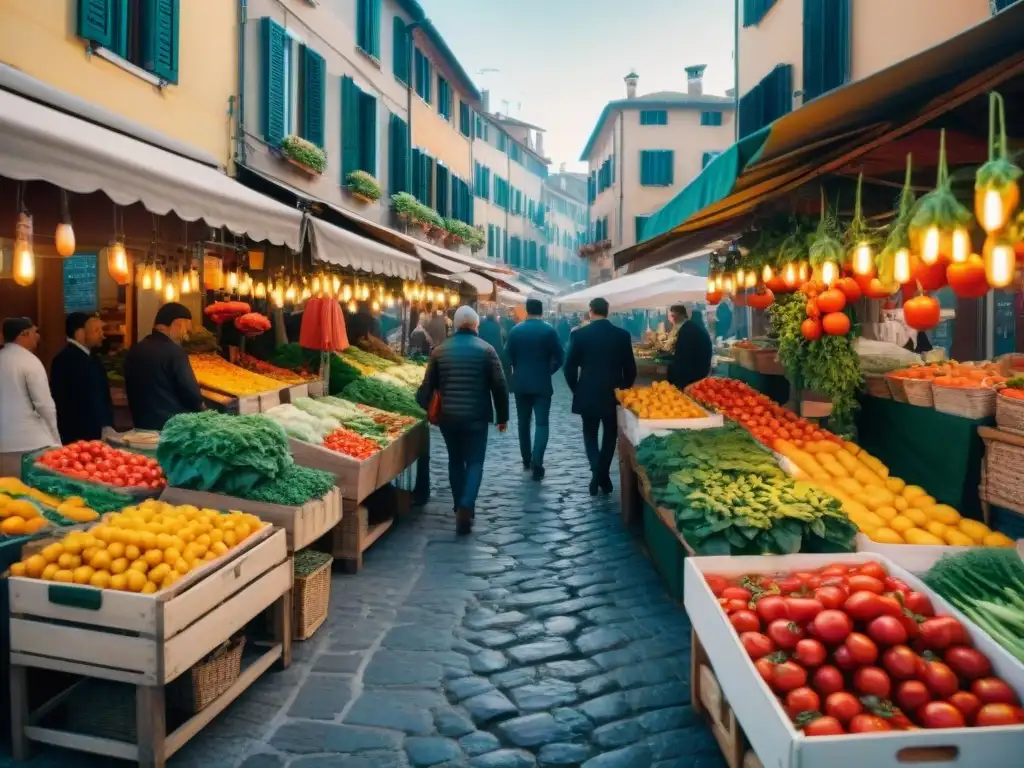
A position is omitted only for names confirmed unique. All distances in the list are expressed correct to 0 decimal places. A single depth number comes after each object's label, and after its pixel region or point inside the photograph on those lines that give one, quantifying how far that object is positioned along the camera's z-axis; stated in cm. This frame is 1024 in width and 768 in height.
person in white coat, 555
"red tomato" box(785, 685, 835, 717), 272
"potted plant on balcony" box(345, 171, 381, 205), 1460
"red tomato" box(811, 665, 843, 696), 283
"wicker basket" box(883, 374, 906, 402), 588
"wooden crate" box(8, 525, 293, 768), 329
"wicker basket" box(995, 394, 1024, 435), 464
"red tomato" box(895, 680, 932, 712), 272
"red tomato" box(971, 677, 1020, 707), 267
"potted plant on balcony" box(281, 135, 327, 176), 1166
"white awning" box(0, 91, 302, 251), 339
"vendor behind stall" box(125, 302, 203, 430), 648
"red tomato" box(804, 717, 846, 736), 254
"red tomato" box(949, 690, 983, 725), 264
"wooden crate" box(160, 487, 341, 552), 475
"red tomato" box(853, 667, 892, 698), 278
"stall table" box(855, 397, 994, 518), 505
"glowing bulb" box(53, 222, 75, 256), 427
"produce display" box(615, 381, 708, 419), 713
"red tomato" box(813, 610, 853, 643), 298
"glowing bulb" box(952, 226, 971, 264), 365
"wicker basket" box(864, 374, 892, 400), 621
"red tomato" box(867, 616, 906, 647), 293
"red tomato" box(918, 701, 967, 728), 256
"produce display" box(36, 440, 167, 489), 503
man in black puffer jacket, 724
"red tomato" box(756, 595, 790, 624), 324
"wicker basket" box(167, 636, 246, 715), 361
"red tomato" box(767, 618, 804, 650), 306
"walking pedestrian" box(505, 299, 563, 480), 956
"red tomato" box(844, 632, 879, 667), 288
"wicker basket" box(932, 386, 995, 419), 495
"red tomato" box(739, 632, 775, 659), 303
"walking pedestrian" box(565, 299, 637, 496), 859
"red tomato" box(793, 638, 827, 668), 292
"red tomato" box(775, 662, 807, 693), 283
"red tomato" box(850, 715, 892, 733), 257
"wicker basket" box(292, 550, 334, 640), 472
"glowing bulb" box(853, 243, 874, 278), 486
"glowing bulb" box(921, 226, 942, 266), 367
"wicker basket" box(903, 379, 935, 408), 552
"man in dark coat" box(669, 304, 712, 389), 1091
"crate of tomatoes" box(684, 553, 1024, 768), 243
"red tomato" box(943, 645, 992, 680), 281
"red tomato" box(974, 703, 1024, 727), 254
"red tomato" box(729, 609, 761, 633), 320
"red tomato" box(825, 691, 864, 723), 267
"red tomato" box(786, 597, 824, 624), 316
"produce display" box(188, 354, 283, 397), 768
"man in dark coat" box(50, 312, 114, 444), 668
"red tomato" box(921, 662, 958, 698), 273
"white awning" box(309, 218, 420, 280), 660
